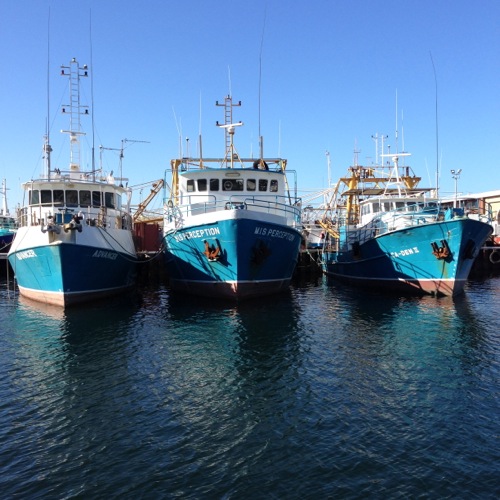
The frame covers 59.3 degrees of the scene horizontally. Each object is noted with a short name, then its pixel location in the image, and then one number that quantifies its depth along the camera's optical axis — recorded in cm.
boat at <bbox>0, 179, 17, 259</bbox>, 4171
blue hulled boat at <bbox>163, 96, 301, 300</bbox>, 1972
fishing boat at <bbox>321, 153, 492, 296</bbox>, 2189
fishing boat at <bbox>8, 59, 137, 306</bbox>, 1916
